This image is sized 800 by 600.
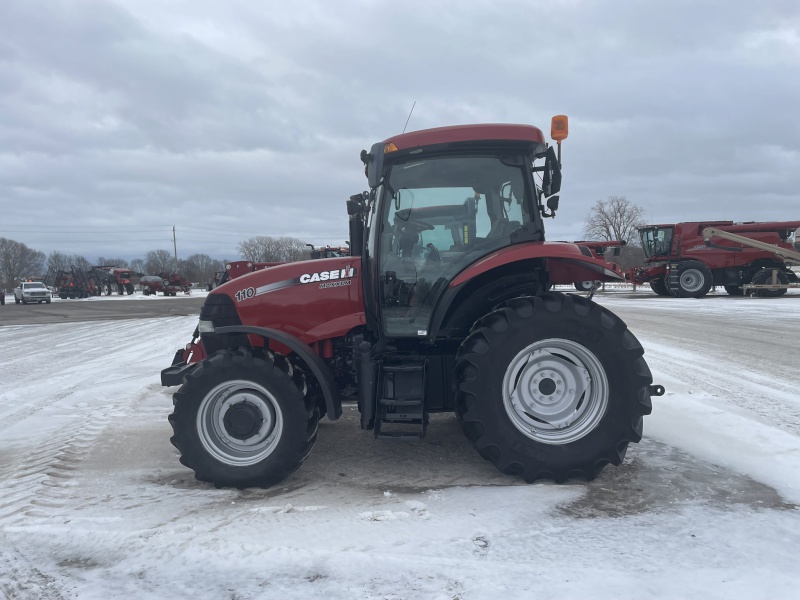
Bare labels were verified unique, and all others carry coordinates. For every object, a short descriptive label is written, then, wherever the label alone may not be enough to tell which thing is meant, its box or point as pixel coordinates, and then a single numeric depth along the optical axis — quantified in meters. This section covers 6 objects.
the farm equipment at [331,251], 13.47
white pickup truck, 33.00
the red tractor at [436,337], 3.32
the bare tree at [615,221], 63.38
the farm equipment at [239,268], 14.47
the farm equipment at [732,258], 21.00
